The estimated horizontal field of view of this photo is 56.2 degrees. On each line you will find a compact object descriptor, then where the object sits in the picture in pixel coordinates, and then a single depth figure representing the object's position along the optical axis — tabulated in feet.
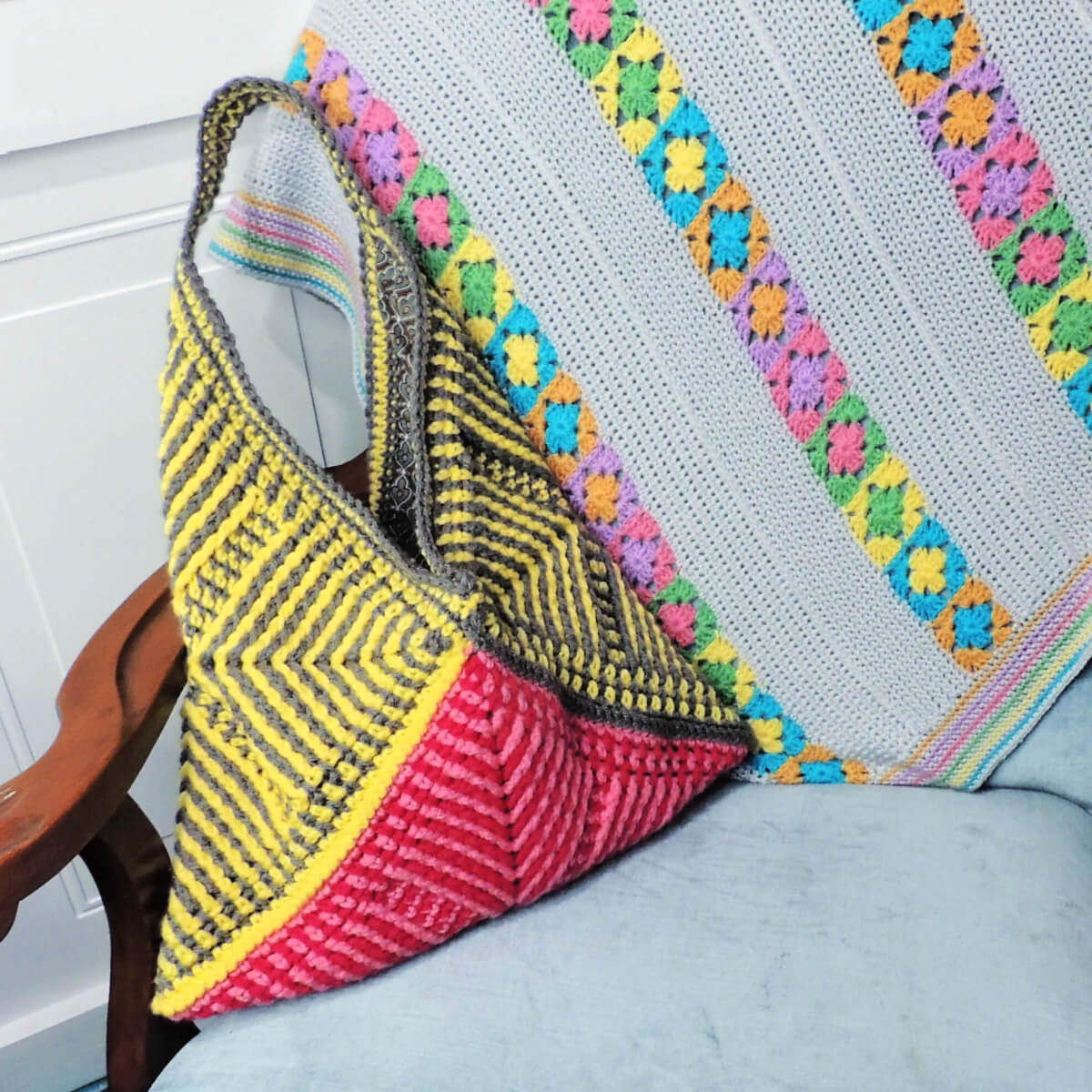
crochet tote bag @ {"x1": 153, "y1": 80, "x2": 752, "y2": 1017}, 2.12
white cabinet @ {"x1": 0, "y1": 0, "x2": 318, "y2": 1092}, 2.75
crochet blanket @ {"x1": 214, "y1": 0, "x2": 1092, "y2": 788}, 2.39
